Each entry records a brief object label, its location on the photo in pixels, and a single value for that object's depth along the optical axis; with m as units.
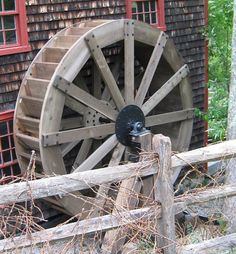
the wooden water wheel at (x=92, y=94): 6.59
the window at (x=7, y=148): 6.89
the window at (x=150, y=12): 8.72
